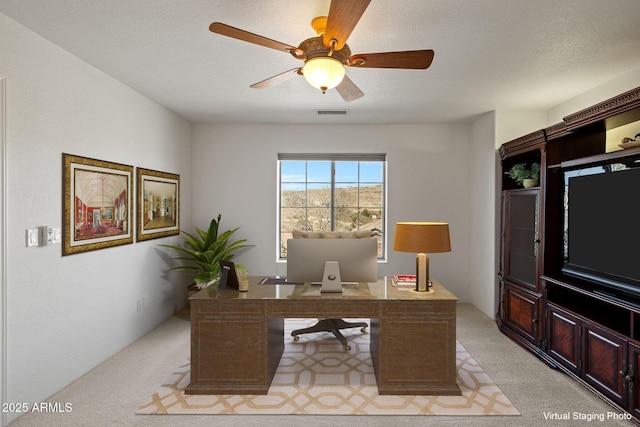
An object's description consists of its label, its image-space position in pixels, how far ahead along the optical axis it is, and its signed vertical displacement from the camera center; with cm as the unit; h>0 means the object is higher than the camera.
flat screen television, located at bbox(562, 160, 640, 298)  247 -8
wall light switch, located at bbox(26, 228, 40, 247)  244 -16
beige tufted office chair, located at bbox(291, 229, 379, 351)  328 -115
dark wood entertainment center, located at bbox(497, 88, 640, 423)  240 -57
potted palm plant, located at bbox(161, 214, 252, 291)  440 -48
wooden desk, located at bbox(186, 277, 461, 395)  262 -88
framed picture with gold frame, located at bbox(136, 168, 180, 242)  384 +10
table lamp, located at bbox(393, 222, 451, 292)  268 -17
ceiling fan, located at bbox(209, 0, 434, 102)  186 +90
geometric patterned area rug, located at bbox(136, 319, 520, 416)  243 -128
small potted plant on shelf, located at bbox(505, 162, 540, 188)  372 +42
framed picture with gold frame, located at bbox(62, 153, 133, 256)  281 +7
